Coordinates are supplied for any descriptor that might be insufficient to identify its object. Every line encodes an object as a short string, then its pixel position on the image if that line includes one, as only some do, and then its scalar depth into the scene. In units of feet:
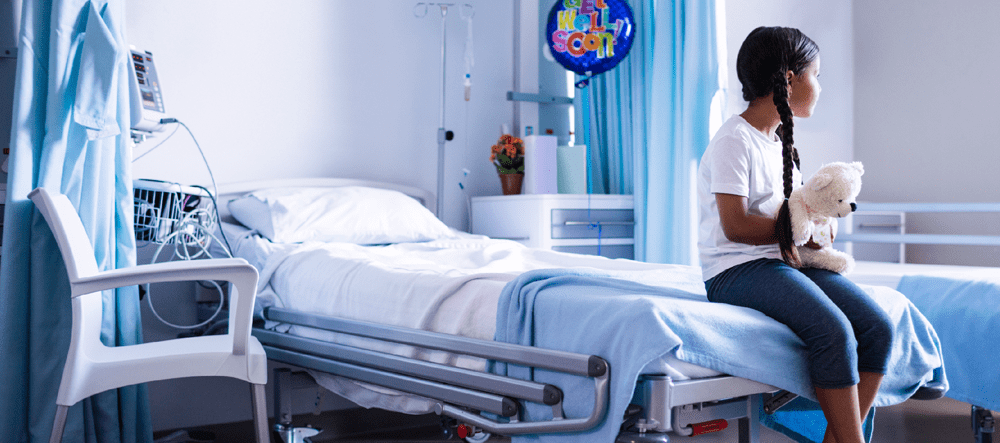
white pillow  7.98
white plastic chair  4.87
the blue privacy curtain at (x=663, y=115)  9.43
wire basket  6.86
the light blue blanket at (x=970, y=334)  6.16
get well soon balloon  10.13
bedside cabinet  9.84
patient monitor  6.81
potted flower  10.62
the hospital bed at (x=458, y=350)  3.83
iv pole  10.71
